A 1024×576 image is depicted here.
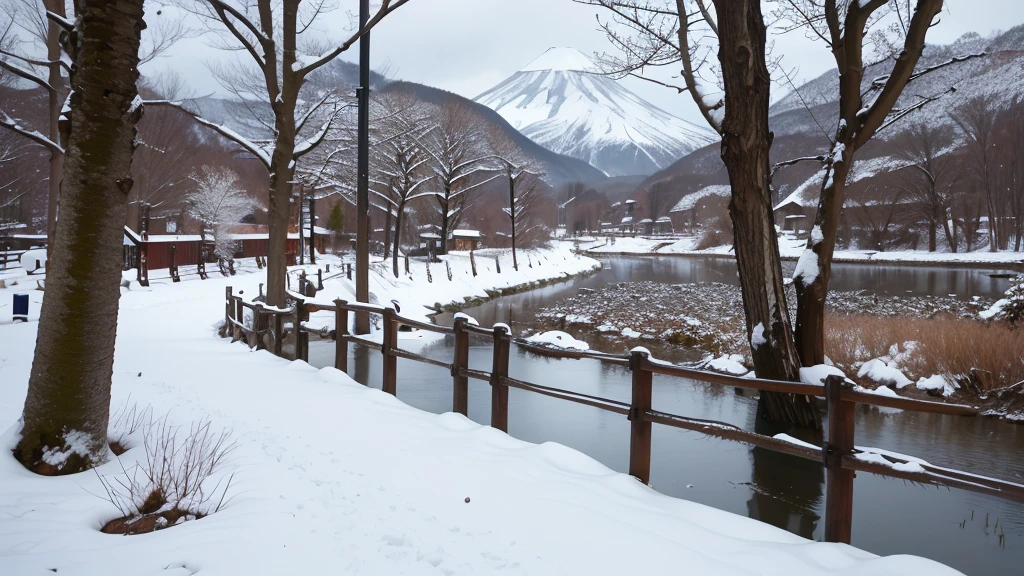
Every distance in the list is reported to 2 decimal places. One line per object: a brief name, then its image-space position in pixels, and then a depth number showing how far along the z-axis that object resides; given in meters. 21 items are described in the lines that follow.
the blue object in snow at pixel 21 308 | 14.46
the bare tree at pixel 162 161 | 39.31
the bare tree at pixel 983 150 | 51.78
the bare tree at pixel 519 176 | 40.66
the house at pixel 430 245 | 44.44
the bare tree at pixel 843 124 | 7.42
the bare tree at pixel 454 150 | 36.00
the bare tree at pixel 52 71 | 15.10
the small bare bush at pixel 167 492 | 3.57
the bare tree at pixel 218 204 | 41.59
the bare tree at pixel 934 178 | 55.56
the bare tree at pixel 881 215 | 60.59
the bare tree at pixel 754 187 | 7.42
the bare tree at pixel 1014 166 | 50.59
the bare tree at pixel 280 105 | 12.70
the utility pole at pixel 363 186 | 13.24
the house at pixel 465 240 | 52.62
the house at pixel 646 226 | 133.00
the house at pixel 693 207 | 113.06
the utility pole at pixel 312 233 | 38.86
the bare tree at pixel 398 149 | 29.12
